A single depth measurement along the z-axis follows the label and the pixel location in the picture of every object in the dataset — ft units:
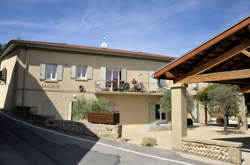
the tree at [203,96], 59.16
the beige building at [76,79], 53.83
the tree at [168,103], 53.11
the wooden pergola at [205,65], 20.88
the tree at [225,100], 43.45
